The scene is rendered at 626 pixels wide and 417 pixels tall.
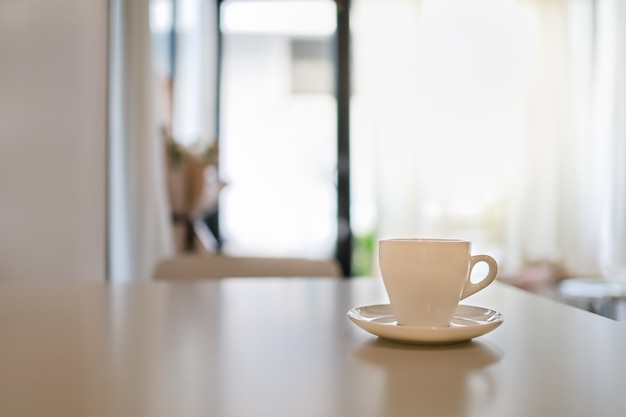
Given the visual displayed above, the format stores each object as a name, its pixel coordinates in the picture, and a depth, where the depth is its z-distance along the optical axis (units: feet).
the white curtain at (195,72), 11.95
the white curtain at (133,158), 8.61
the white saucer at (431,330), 1.84
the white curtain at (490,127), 13.51
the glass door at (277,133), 13.30
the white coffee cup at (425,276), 1.95
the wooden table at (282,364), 1.29
